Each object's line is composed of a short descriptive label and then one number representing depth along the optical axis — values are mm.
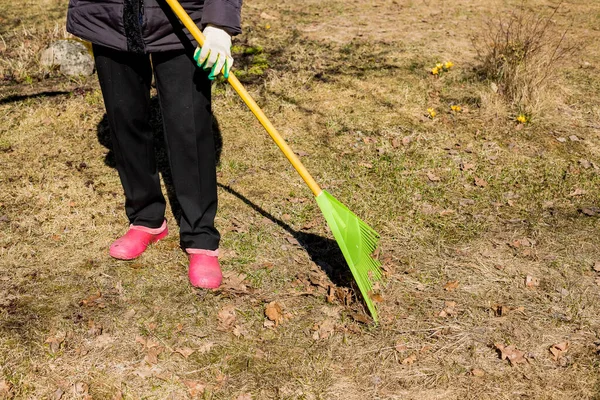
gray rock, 5977
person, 2928
